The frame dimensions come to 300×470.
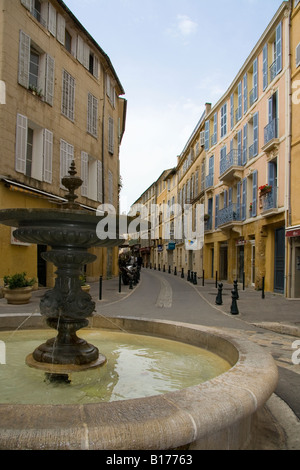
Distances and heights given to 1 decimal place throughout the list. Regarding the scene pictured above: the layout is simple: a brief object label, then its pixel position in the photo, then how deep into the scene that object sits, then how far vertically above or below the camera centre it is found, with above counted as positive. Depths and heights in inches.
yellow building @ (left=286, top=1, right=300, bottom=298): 561.0 +126.5
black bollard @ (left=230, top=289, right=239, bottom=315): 392.8 -57.5
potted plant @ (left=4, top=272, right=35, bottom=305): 410.3 -42.9
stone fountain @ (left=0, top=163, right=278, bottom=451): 68.0 -32.7
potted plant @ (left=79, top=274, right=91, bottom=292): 470.7 -45.1
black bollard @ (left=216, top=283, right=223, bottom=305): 471.7 -56.3
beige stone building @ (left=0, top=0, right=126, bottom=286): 508.4 +235.3
